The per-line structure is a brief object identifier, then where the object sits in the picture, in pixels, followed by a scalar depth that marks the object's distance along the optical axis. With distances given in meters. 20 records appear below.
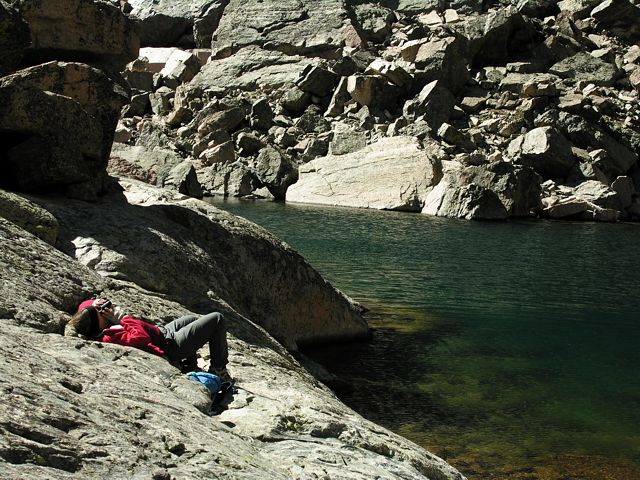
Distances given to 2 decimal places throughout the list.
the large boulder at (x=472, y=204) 51.00
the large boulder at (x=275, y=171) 60.59
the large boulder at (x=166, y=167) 56.12
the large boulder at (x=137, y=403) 5.46
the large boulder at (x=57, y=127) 12.52
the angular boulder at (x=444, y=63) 74.25
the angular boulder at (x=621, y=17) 86.69
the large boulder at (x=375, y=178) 55.72
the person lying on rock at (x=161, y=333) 8.43
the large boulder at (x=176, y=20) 100.88
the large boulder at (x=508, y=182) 53.59
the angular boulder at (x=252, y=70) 84.06
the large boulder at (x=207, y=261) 11.84
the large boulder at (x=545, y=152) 61.34
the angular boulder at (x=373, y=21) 89.62
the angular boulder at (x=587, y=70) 78.12
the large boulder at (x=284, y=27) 88.75
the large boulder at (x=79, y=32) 15.12
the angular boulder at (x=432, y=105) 68.75
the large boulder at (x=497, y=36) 80.94
